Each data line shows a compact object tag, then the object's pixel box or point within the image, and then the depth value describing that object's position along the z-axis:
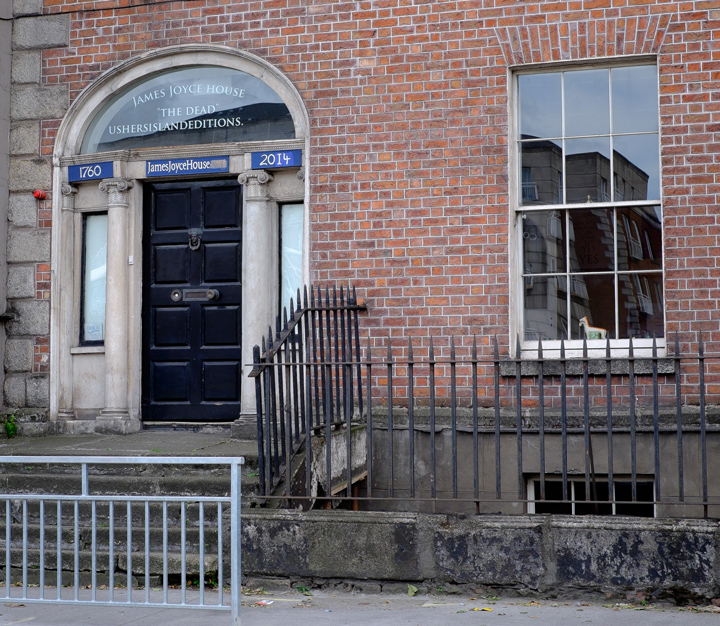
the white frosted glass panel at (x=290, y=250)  8.45
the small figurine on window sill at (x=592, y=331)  7.56
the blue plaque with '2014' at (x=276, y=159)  8.20
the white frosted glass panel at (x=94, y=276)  8.80
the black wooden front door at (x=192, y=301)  8.48
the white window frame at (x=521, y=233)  7.45
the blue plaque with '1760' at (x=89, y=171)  8.59
